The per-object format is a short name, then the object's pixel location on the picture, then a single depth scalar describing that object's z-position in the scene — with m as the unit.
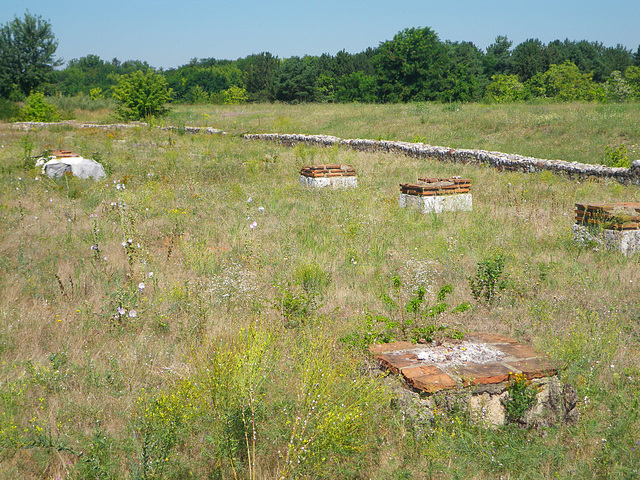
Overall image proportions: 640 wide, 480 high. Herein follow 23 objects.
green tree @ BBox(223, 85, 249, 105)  67.52
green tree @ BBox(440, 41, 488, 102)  43.03
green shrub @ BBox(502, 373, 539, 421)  2.94
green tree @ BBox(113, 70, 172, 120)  28.41
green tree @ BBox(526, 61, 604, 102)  60.38
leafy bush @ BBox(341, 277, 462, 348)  3.65
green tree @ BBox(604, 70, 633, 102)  31.33
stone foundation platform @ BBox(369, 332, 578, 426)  2.92
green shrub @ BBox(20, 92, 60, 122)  27.64
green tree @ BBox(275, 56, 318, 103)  54.47
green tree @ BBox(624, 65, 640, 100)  51.59
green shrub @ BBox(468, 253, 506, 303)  4.82
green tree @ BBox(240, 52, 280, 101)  67.12
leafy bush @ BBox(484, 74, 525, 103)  58.27
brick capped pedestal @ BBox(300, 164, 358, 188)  10.38
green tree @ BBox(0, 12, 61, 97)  42.61
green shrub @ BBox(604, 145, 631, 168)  11.41
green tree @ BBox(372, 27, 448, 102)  49.53
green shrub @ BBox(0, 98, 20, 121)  27.96
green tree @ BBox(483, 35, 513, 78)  71.12
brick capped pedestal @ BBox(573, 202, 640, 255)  6.07
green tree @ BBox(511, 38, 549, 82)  67.31
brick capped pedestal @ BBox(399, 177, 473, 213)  8.36
